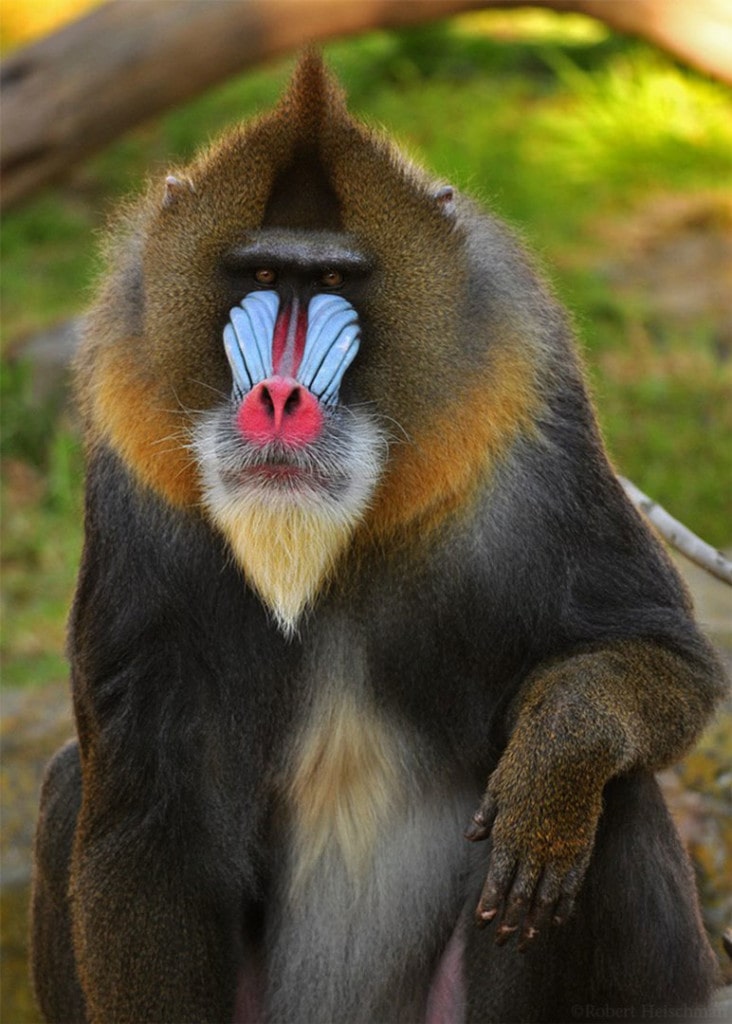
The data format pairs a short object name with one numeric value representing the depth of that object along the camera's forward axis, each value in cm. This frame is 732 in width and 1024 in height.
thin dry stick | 834
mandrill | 652
